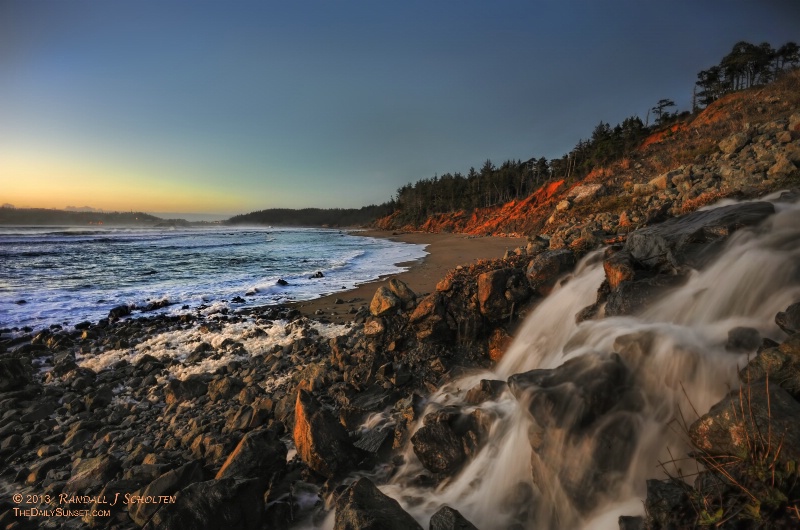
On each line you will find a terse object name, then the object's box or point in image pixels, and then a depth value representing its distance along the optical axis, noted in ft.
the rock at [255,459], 17.51
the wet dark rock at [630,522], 10.97
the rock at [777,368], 11.84
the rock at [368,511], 12.54
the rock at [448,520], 13.21
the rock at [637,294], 21.71
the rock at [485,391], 21.03
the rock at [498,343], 27.78
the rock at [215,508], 14.05
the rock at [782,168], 38.78
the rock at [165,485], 15.92
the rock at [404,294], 30.78
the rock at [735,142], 72.28
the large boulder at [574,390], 15.62
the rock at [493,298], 28.66
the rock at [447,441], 18.39
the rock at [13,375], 28.81
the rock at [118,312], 49.31
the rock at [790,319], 14.79
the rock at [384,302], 30.12
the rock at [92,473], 18.20
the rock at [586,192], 130.76
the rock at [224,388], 26.68
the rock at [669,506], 9.80
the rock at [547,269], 29.37
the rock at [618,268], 23.79
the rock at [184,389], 26.99
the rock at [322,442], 18.57
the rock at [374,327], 29.22
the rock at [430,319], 28.58
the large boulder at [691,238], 23.47
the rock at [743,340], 15.77
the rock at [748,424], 9.61
